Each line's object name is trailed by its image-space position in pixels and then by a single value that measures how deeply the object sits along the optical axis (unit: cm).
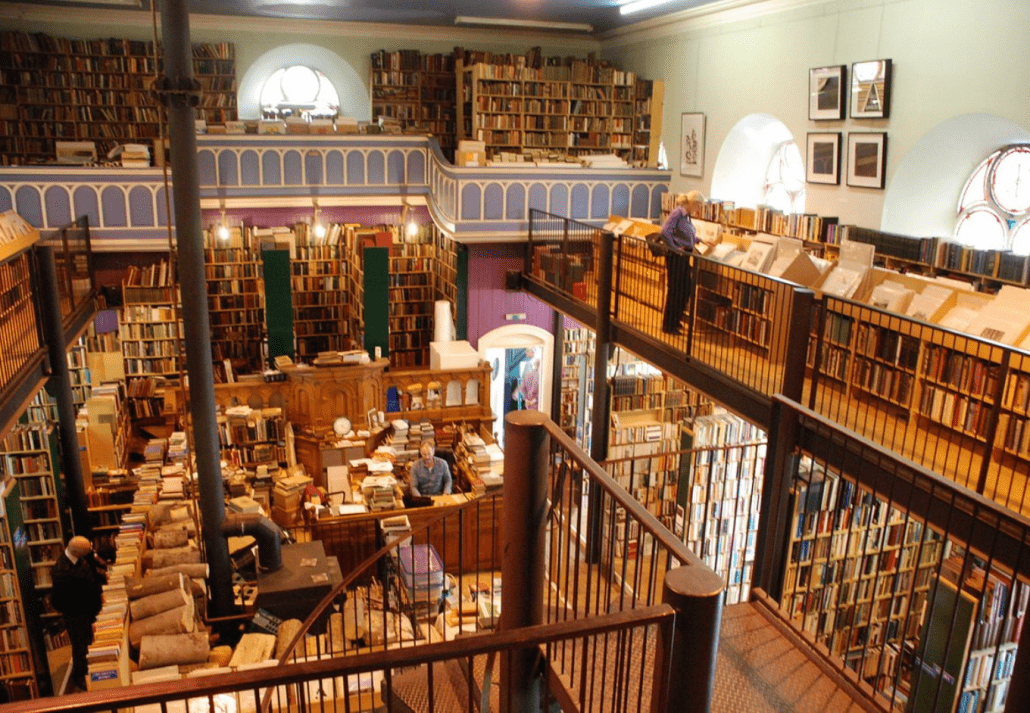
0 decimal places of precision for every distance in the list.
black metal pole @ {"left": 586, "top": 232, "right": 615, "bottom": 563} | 874
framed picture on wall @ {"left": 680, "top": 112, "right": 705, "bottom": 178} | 1223
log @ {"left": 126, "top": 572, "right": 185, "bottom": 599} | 622
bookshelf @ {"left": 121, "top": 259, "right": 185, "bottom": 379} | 1158
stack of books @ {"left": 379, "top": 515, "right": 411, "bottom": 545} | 805
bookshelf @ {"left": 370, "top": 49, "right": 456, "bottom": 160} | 1459
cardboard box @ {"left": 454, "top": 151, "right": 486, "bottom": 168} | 1121
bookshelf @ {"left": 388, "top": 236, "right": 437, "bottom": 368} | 1328
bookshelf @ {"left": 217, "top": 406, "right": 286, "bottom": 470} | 993
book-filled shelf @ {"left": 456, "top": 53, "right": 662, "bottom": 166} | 1392
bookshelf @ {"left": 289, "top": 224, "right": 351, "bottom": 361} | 1294
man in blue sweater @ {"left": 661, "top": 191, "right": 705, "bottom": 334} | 770
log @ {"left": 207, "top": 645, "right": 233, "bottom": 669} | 602
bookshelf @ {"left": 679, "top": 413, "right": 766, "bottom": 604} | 880
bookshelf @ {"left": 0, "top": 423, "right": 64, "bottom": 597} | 833
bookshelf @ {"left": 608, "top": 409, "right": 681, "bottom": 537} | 966
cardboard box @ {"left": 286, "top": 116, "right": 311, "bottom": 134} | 1197
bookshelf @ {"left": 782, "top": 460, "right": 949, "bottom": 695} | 708
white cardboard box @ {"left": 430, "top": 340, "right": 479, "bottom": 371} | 1080
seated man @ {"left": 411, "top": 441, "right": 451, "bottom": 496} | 883
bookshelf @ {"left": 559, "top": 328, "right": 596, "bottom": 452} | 1207
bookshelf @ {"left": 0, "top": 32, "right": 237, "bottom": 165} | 1291
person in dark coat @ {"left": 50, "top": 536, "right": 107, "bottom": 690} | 682
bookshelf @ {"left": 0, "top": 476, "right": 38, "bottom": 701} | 704
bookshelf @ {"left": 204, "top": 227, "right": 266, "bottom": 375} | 1242
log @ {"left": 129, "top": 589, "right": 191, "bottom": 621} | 605
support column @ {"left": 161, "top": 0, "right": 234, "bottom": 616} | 609
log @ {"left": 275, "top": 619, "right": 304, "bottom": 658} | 613
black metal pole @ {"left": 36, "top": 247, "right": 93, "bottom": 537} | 777
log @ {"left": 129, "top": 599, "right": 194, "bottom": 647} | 595
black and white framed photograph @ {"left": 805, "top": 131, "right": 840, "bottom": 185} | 948
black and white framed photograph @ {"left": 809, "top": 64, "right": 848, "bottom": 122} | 926
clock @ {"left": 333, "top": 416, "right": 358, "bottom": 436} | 1017
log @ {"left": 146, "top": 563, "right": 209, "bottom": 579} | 667
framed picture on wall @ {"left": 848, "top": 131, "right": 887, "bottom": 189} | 884
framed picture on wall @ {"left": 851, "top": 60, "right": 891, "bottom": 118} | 871
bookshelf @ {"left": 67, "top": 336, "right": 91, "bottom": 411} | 1128
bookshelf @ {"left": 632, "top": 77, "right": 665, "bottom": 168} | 1342
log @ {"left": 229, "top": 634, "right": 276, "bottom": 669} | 588
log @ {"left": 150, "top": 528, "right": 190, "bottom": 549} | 730
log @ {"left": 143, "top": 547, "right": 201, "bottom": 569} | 696
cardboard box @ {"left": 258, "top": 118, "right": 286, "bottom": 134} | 1202
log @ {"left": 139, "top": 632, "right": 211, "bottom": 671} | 582
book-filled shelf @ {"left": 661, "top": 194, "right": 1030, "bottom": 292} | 747
